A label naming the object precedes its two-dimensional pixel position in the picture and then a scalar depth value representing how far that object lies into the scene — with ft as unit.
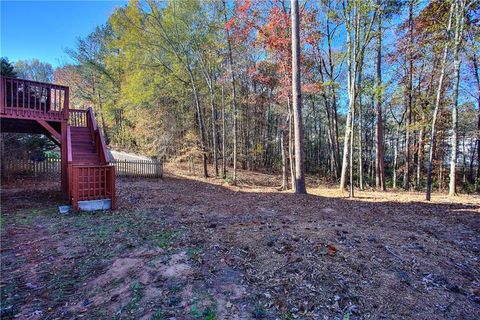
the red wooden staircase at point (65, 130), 19.57
